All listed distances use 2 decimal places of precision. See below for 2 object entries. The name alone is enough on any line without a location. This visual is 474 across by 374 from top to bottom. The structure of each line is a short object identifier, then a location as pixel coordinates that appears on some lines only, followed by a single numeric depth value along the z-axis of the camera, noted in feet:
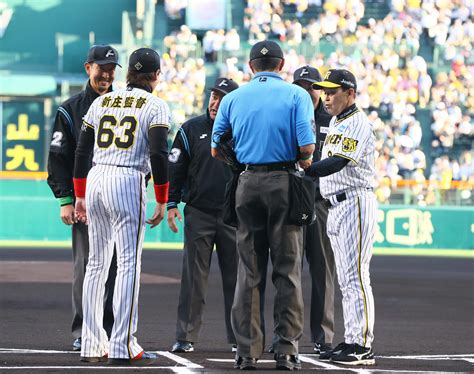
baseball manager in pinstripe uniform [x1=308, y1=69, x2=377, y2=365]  49.52
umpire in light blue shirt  46.88
